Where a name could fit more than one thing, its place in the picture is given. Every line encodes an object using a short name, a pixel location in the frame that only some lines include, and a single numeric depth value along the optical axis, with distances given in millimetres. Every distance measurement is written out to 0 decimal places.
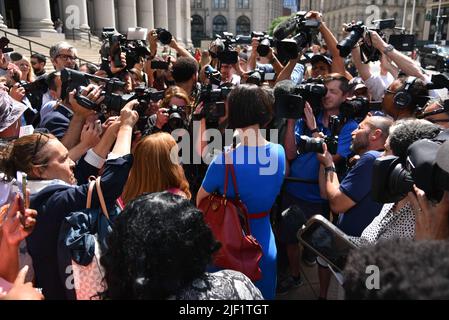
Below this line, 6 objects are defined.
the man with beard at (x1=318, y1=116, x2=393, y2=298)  2559
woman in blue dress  2539
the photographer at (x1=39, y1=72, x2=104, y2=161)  2734
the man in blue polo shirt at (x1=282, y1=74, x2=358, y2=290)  3326
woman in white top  1858
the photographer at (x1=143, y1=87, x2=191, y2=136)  3262
